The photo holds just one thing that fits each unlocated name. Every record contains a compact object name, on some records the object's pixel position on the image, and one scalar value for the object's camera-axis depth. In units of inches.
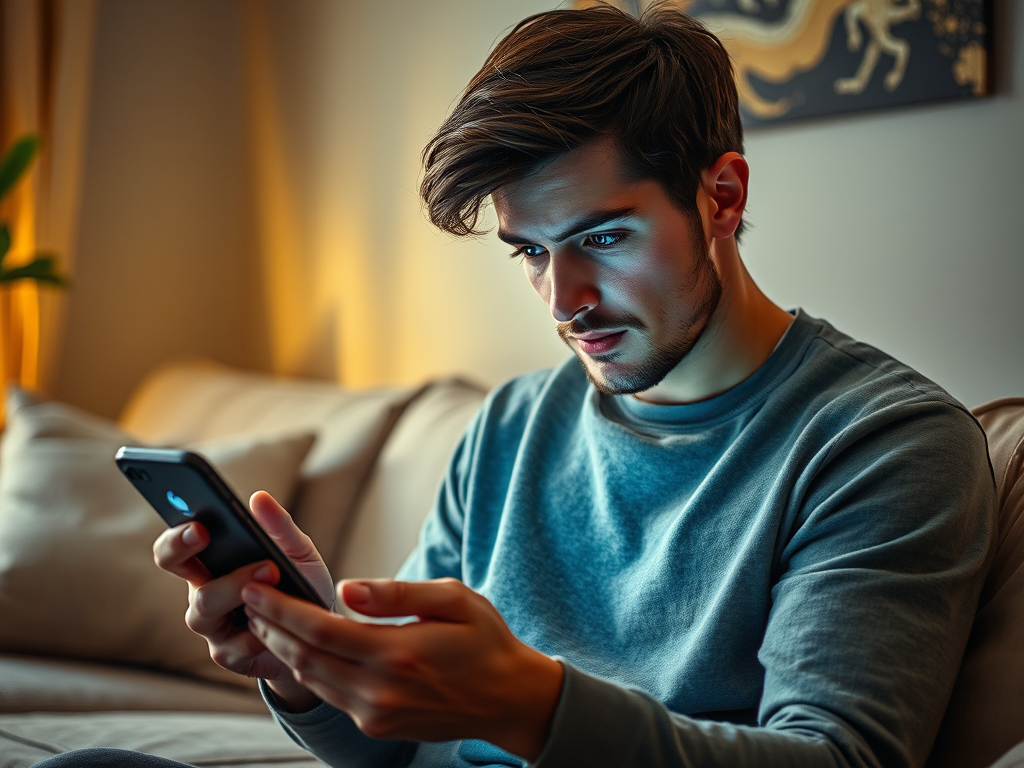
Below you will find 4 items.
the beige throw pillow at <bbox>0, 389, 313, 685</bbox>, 65.7
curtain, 100.9
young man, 27.9
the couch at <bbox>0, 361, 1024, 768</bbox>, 53.2
